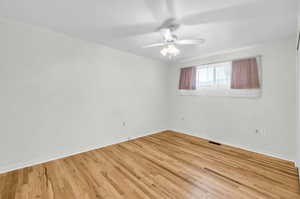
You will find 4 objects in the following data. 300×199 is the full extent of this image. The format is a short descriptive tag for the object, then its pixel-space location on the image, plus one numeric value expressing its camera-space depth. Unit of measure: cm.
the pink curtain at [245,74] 277
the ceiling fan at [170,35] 200
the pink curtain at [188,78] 380
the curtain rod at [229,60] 274
